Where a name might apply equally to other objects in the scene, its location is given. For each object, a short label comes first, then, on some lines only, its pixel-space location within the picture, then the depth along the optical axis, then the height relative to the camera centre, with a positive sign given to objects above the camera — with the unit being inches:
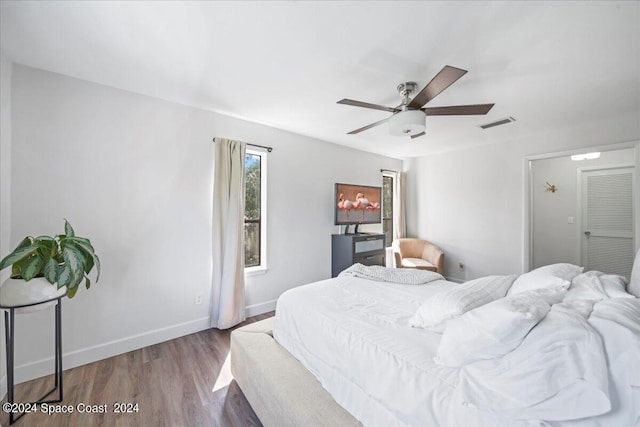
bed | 32.6 -24.9
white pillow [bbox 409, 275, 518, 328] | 54.5 -19.7
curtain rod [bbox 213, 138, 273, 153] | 129.0 +33.9
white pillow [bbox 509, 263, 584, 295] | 64.1 -16.4
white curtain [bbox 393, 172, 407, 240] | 202.4 +3.7
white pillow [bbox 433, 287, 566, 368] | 38.8 -18.5
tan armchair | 168.6 -28.7
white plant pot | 59.1 -18.8
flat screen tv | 157.1 +6.1
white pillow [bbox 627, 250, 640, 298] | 52.6 -14.4
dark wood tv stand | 151.9 -22.2
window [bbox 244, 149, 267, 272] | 133.6 +2.0
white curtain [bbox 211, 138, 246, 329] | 113.1 -10.0
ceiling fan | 76.6 +32.7
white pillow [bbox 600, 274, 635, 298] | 50.2 -15.7
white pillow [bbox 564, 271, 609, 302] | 50.8 -16.1
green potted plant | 59.7 -11.5
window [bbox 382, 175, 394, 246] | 205.0 +6.3
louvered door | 154.1 -4.1
